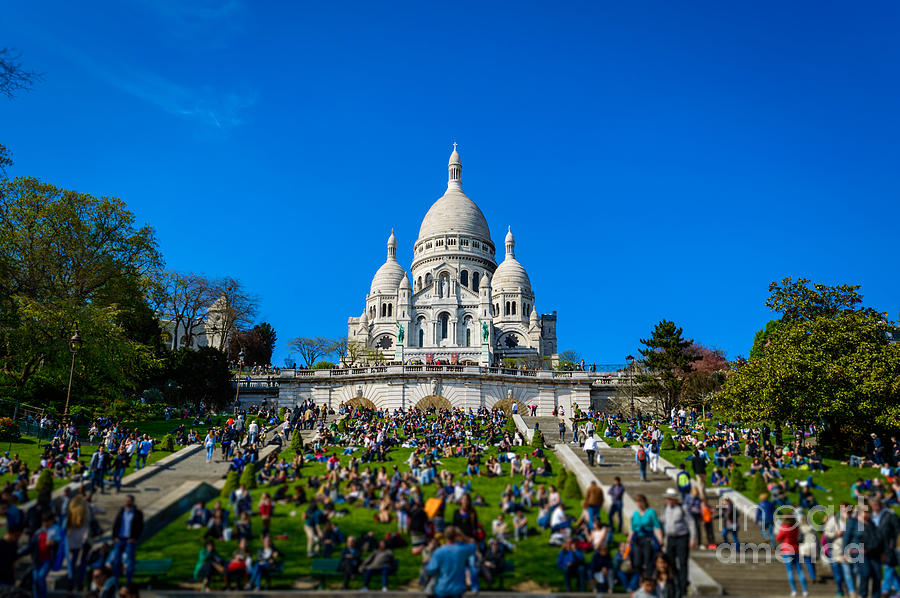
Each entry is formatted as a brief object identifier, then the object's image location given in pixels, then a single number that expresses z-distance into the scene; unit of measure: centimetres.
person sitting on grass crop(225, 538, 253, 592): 1303
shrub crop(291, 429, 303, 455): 2903
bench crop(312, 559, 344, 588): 1318
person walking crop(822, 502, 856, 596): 1180
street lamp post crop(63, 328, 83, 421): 2805
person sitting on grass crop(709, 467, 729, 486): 2103
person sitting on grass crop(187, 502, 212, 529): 1666
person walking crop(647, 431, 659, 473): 2347
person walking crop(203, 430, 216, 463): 2564
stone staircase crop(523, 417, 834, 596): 1314
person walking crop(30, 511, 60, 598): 1098
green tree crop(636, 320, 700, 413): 4488
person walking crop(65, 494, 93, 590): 1218
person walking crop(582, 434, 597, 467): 2380
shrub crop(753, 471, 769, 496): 1975
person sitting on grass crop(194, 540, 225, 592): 1307
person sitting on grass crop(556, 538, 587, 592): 1301
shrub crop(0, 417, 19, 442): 2948
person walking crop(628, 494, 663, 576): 1202
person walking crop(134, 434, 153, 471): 2414
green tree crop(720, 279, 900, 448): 2984
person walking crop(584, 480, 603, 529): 1535
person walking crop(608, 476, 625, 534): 1606
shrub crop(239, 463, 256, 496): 2127
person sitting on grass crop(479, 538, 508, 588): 1315
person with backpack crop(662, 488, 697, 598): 1170
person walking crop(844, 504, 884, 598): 1138
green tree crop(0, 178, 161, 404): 3528
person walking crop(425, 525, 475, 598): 916
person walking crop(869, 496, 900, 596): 1138
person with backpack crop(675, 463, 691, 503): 1768
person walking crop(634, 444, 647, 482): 2130
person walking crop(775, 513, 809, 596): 1260
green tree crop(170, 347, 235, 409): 4509
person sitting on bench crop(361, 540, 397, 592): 1300
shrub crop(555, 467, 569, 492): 2119
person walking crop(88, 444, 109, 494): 1965
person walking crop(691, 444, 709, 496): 1953
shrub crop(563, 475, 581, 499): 2058
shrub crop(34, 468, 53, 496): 1897
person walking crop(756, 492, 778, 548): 1506
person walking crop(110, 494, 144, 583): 1236
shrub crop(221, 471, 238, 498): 1983
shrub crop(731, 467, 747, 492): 2064
